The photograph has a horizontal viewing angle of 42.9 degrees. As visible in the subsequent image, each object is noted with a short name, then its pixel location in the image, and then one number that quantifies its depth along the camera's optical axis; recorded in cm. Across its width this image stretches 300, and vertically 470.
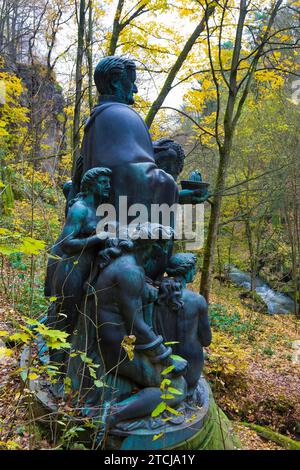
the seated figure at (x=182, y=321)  308
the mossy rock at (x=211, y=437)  266
